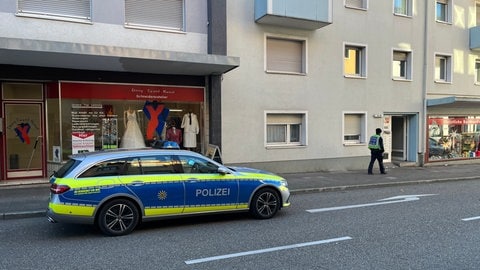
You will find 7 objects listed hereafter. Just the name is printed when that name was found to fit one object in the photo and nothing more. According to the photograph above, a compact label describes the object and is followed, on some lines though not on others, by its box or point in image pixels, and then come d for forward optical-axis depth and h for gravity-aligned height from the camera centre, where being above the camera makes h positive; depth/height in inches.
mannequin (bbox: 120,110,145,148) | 488.1 -7.9
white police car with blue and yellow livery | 251.3 -42.6
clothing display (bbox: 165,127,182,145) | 514.3 -11.1
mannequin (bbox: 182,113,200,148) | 521.3 -3.6
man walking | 580.7 -35.4
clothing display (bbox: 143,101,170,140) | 498.9 +13.2
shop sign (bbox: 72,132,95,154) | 461.1 -17.3
